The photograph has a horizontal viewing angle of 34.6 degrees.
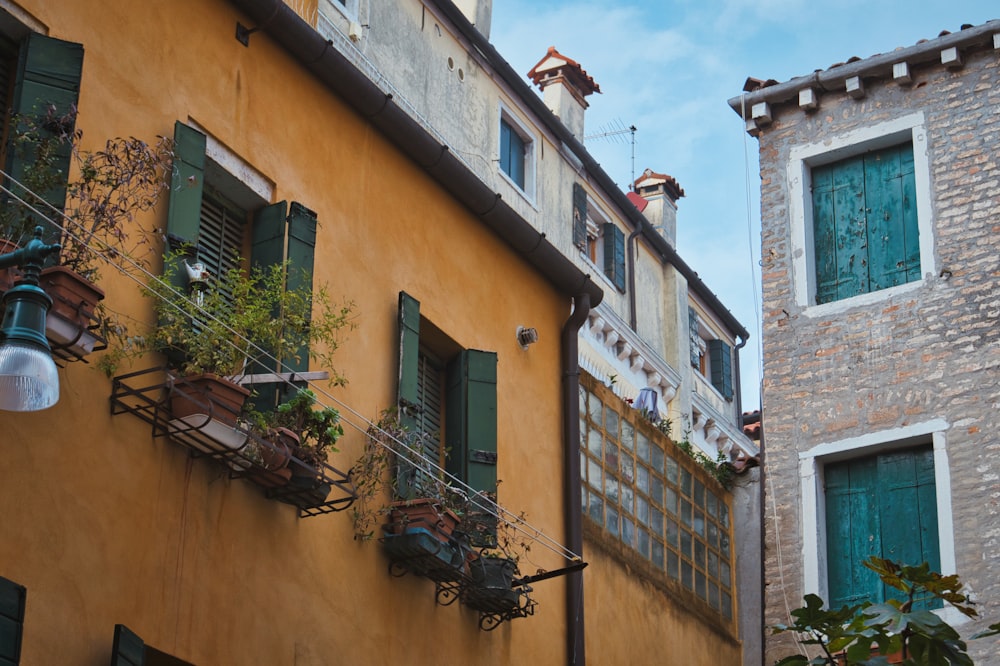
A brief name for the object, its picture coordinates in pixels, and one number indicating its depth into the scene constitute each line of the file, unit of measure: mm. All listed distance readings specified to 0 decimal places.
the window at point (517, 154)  19312
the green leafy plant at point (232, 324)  8664
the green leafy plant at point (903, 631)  8883
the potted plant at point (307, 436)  9080
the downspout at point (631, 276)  22188
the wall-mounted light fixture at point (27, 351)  5598
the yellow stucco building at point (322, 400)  7996
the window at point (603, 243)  21438
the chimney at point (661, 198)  25344
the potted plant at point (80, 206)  7629
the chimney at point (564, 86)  22078
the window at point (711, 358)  24469
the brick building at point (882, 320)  14234
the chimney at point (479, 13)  19344
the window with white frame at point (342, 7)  15625
